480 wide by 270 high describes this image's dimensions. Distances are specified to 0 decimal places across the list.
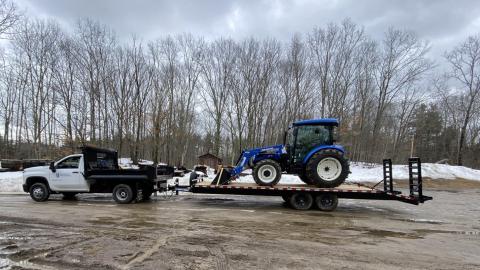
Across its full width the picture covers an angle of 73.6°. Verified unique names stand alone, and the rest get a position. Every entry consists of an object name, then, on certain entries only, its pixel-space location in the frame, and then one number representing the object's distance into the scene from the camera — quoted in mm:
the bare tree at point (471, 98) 33094
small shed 41156
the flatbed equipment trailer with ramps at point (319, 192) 10250
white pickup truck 11930
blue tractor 10906
